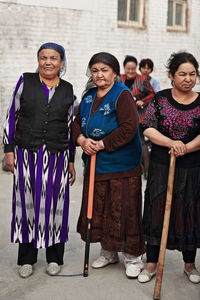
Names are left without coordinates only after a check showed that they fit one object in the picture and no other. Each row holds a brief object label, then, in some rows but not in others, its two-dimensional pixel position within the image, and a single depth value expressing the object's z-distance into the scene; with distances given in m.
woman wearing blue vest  3.65
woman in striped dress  3.67
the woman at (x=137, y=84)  6.72
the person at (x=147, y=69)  6.99
